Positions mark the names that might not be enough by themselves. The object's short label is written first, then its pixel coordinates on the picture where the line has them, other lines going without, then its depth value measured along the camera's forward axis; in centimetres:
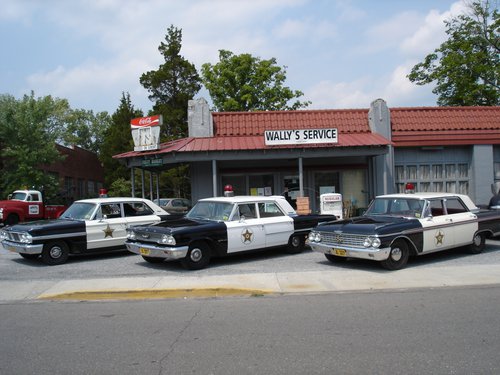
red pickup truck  2292
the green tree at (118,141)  4006
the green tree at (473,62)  3519
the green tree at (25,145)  2964
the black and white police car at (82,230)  1088
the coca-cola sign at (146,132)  1750
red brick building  3698
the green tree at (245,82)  3991
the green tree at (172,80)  4050
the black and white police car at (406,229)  938
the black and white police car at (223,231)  980
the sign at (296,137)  1662
